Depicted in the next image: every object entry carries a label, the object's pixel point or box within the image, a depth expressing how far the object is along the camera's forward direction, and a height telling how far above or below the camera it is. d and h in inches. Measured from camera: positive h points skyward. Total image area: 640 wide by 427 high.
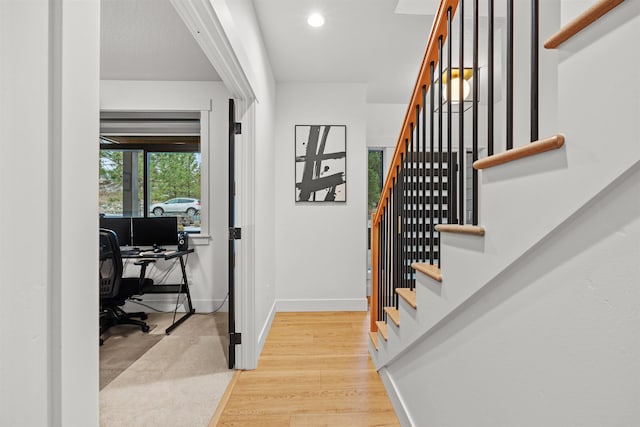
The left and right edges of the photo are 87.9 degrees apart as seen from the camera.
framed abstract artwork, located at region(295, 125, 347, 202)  146.9 +22.7
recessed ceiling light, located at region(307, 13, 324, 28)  100.3 +60.0
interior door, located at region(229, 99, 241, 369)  90.7 -0.3
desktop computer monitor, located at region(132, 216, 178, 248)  144.8 -7.6
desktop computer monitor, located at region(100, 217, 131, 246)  144.1 -6.3
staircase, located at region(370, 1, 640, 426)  22.9 -4.9
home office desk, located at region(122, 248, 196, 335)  126.3 -27.5
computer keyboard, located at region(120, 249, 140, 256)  130.3 -15.5
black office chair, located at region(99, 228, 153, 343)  112.0 -24.0
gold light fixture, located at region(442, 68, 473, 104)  117.2 +48.9
